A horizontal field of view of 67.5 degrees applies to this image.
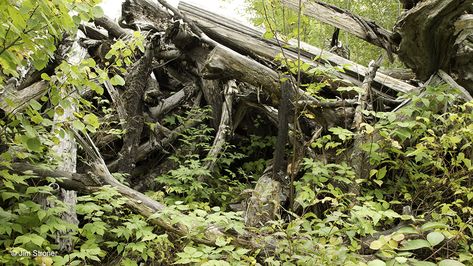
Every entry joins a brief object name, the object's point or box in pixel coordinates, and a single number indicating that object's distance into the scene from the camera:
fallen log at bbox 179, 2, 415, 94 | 4.81
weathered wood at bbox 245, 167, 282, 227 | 3.39
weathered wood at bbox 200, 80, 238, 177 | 4.89
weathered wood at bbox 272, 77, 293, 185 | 3.83
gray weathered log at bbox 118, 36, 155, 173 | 4.55
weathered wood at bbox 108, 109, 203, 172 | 5.17
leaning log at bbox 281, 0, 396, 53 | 4.56
